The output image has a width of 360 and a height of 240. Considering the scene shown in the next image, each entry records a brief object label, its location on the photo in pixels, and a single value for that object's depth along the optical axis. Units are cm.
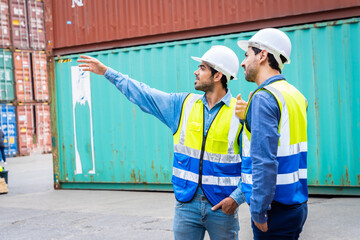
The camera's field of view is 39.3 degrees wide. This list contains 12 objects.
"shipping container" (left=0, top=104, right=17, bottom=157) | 2292
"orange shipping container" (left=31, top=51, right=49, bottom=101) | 2436
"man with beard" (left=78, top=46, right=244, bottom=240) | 311
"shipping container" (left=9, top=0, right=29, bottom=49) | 2350
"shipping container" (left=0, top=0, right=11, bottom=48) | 2304
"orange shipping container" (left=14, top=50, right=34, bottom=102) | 2358
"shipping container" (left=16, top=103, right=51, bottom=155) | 2369
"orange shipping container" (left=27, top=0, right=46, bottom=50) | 2433
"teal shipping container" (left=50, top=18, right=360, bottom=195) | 804
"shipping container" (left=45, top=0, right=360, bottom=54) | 836
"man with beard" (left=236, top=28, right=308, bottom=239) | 245
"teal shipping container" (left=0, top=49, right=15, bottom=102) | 2295
